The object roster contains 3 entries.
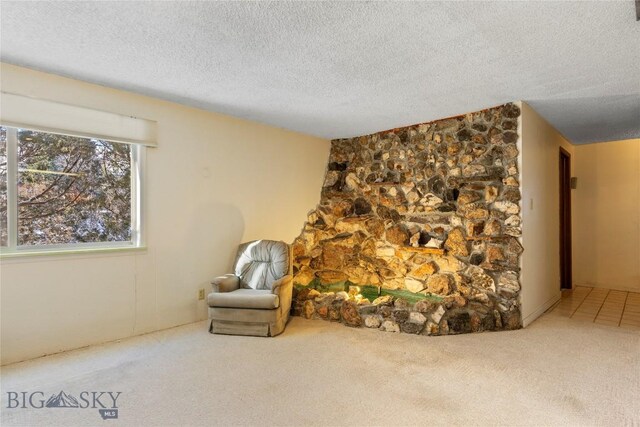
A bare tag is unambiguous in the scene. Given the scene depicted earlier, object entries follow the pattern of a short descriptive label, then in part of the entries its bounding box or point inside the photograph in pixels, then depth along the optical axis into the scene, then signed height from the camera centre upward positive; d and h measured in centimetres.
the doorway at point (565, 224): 524 -15
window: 266 +20
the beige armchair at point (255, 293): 319 -75
